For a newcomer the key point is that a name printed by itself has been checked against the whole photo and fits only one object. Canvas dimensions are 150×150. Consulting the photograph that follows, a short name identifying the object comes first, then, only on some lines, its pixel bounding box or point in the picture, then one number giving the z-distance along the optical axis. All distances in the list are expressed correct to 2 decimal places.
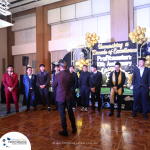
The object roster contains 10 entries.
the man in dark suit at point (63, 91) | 2.44
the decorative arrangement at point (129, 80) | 5.39
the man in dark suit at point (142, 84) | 3.46
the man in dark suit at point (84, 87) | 4.15
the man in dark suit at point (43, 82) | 4.42
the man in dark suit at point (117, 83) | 3.69
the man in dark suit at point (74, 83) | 4.34
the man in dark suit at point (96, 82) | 4.02
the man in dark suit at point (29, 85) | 4.42
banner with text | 5.55
